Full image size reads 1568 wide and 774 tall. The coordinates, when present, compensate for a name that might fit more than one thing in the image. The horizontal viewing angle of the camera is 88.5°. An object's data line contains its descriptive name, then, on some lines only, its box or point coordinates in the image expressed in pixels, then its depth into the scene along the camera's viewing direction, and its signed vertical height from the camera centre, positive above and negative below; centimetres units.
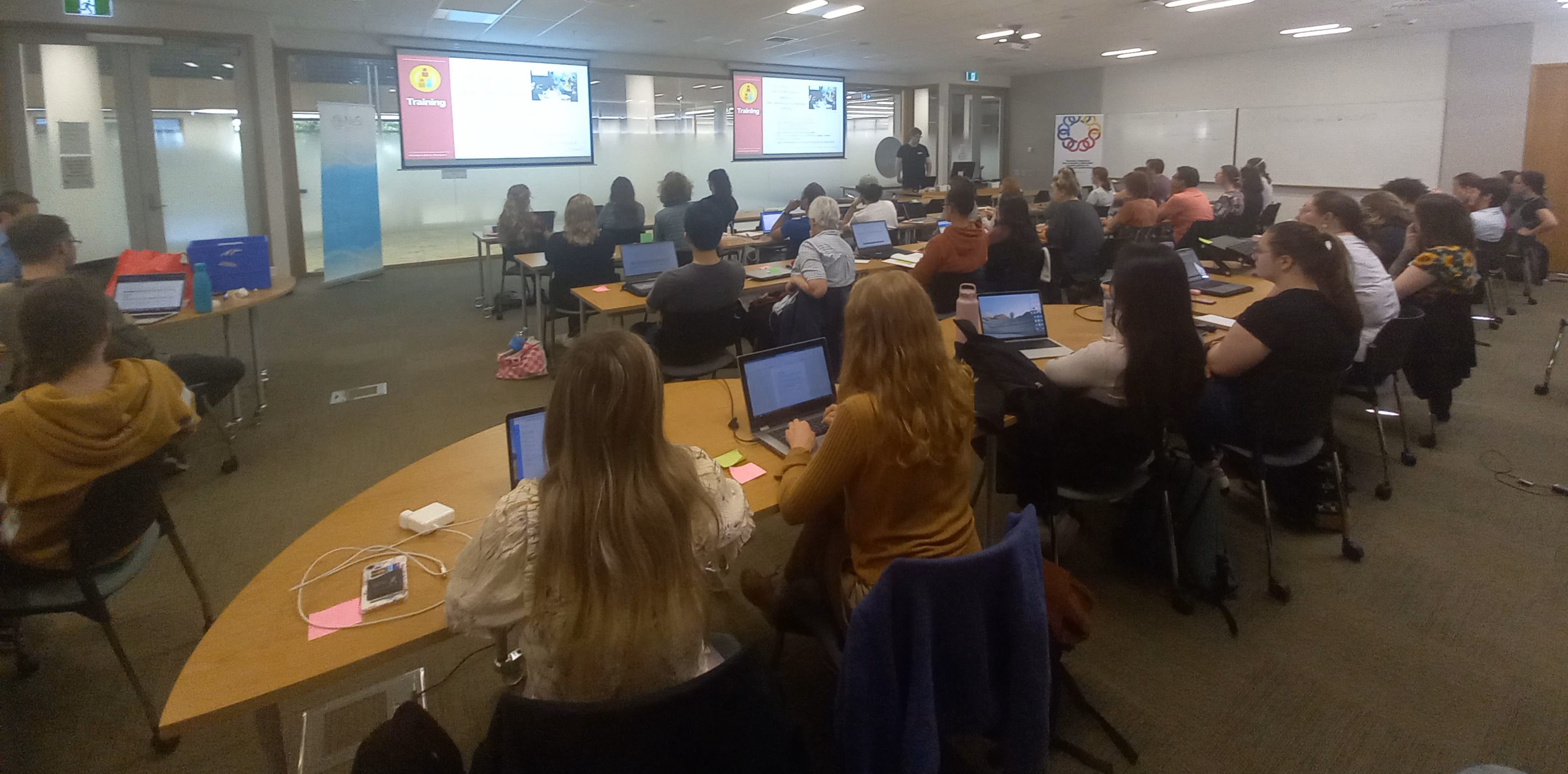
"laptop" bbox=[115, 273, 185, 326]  412 -23
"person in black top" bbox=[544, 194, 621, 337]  560 -5
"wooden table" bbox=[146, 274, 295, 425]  431 -32
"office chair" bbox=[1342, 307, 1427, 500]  331 -50
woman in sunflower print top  382 -25
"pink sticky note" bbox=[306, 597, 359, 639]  145 -67
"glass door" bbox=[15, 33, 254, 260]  728 +105
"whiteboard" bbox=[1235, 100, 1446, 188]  994 +130
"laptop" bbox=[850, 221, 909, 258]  591 +3
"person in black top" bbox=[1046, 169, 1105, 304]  608 -1
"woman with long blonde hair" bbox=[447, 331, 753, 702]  124 -48
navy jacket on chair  141 -74
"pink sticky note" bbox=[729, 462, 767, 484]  209 -59
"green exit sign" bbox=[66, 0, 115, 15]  674 +203
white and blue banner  873 +61
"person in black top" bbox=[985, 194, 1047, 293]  513 -5
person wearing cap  637 +30
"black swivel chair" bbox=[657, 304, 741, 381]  392 -47
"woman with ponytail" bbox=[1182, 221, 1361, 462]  268 -31
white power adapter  179 -60
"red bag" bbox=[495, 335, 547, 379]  542 -77
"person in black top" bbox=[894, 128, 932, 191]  1135 +112
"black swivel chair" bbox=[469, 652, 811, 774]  104 -64
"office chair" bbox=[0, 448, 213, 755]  202 -79
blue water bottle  425 -21
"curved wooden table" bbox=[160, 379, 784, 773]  130 -67
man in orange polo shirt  705 +29
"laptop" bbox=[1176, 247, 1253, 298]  433 -22
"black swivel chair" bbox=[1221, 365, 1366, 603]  267 -62
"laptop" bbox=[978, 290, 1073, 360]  337 -31
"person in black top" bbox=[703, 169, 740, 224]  745 +54
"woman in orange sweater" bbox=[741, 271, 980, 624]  174 -43
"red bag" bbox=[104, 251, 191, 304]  442 -7
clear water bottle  323 -25
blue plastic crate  457 -6
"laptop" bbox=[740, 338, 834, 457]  235 -43
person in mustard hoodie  200 -44
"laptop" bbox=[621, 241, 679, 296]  504 -9
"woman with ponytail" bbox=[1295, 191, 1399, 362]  358 -12
